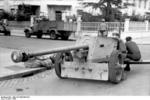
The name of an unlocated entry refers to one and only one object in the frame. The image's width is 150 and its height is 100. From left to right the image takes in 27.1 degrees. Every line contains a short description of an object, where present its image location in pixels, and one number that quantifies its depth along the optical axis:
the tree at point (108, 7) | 25.27
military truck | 25.83
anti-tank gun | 7.77
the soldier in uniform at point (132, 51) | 9.24
